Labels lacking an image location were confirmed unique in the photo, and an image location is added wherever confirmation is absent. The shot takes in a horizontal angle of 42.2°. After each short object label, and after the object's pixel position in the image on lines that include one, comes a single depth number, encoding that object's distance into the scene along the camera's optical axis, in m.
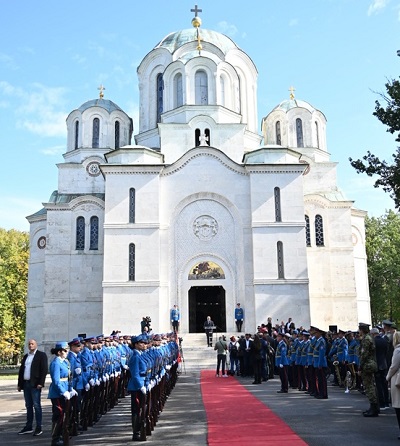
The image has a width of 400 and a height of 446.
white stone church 25.58
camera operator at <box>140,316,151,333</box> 23.09
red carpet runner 7.54
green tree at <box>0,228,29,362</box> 37.00
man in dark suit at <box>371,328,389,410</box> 10.50
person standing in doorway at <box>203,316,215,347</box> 23.69
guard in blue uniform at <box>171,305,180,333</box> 24.44
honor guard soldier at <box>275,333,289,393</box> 13.95
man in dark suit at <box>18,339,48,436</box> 9.10
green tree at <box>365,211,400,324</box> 37.56
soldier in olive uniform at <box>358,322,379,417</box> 9.73
